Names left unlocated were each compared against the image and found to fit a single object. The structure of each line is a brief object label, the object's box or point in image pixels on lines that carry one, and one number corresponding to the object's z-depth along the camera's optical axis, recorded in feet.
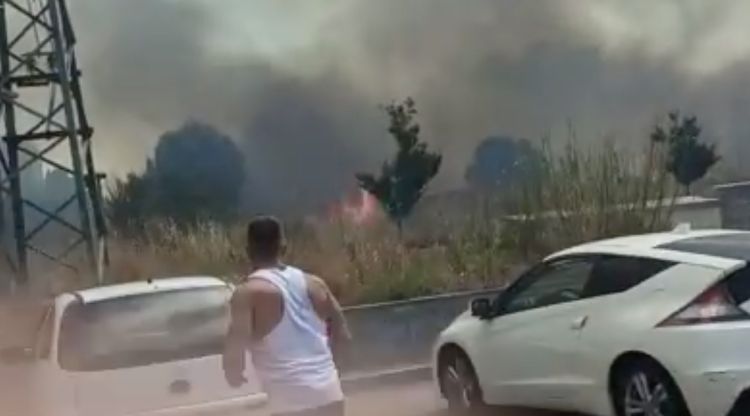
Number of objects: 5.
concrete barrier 45.29
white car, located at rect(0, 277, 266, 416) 25.67
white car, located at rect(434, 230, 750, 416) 24.07
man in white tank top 17.12
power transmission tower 60.34
